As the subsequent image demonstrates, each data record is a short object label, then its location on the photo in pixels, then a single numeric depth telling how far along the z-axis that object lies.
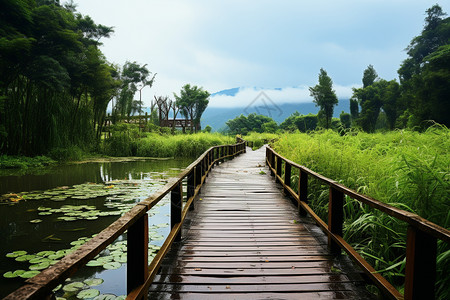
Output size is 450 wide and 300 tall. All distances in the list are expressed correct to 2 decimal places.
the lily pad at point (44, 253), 4.01
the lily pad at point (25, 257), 3.87
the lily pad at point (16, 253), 3.98
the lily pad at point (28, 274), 3.41
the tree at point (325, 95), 51.72
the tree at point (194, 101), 49.25
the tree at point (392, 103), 44.92
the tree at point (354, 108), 58.56
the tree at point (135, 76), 36.53
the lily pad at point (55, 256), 3.88
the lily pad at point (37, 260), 3.76
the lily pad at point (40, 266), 3.59
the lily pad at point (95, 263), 3.76
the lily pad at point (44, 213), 5.75
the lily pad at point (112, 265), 3.68
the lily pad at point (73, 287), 3.28
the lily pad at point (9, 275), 3.44
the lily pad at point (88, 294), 3.14
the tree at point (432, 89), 26.38
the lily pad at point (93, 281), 3.43
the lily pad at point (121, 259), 3.89
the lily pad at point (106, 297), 3.14
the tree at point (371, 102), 48.38
